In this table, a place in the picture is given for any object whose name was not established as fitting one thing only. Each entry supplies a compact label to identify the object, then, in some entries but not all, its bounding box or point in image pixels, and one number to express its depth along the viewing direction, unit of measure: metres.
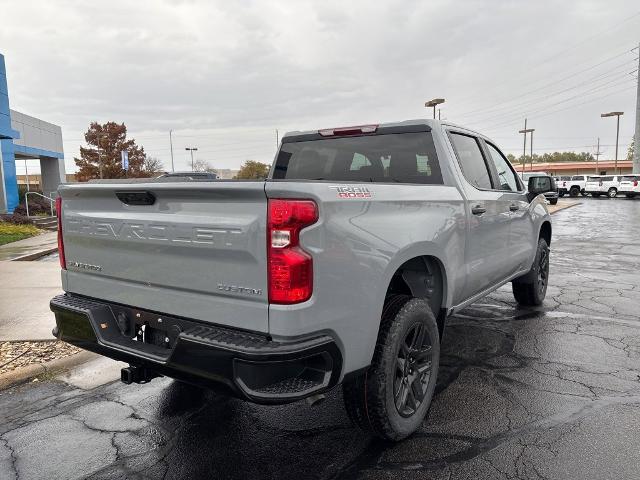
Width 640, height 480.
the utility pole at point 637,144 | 39.74
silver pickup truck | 2.20
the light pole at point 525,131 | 76.38
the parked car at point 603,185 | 37.03
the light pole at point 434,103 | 28.48
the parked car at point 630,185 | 34.72
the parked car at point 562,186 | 41.25
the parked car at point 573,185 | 40.06
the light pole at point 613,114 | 61.09
